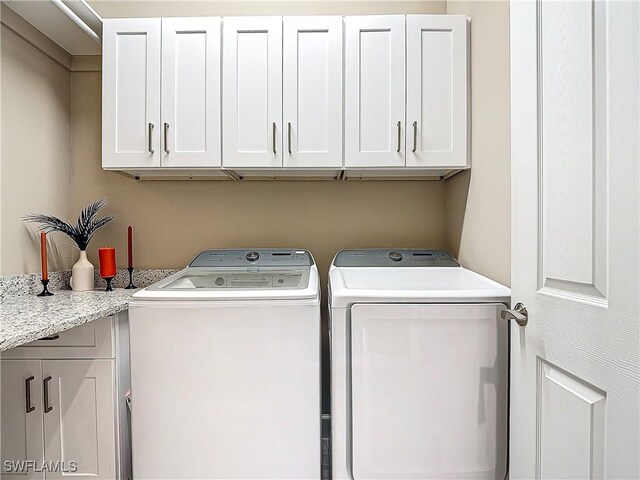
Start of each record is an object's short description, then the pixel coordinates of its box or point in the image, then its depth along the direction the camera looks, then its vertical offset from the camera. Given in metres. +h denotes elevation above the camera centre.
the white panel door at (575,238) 0.81 -0.01
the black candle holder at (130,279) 2.25 -0.25
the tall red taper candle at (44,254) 1.90 -0.09
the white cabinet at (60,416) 1.62 -0.72
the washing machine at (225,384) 1.51 -0.55
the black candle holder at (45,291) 1.93 -0.27
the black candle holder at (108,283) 2.12 -0.26
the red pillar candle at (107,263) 2.12 -0.15
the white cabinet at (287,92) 1.94 +0.67
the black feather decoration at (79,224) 2.02 +0.05
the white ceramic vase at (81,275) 2.10 -0.21
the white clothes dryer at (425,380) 1.41 -0.50
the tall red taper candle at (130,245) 2.22 -0.06
